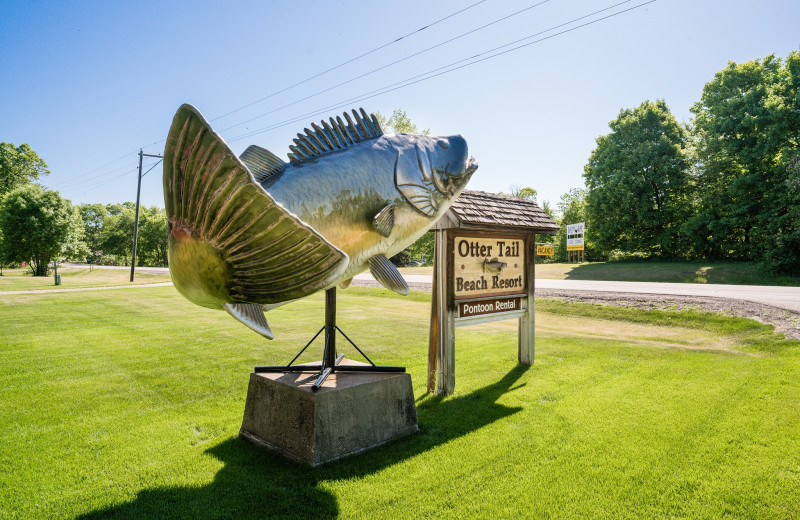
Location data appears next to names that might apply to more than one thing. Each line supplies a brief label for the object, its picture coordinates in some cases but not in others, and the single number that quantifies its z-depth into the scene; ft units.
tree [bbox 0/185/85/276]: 107.65
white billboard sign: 109.91
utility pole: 80.94
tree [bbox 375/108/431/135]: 103.24
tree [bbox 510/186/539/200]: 187.77
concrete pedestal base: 11.27
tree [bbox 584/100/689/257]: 92.17
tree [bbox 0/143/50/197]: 131.23
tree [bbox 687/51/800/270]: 69.72
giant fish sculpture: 5.36
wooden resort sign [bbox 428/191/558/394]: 18.19
